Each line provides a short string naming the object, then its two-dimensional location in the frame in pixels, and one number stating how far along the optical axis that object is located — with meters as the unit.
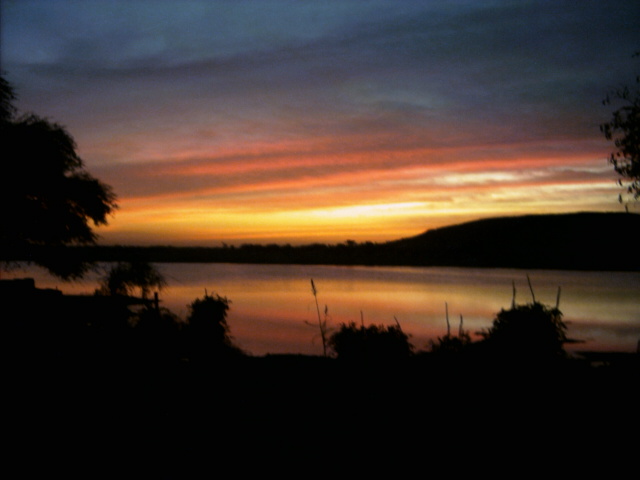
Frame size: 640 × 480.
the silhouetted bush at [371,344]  13.41
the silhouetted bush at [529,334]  12.62
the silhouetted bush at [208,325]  21.31
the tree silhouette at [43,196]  27.47
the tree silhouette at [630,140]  13.56
